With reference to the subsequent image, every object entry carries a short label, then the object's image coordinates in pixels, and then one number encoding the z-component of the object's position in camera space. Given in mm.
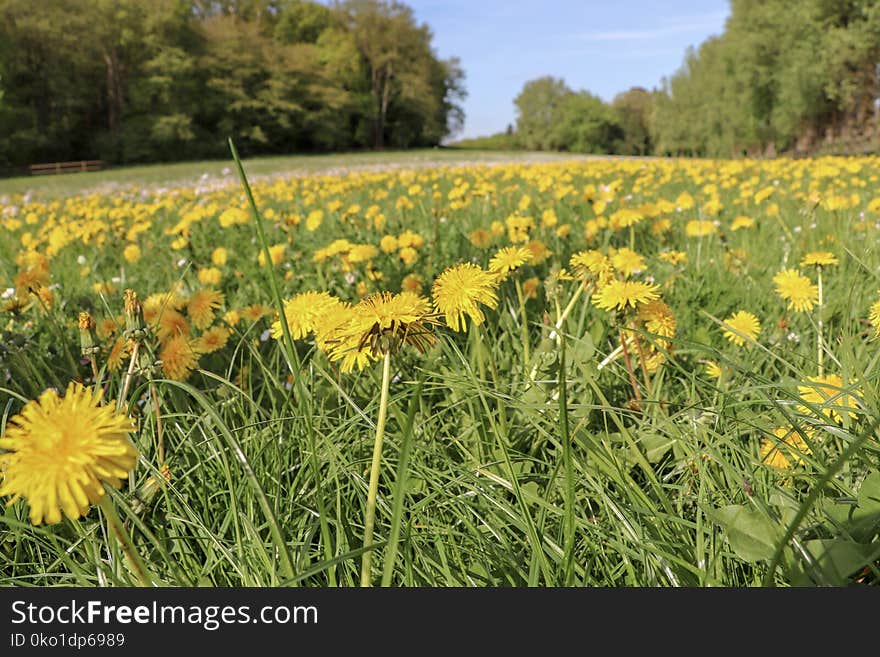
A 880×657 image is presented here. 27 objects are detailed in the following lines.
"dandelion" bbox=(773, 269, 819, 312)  503
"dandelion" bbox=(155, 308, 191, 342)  463
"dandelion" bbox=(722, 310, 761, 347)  476
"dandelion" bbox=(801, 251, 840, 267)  511
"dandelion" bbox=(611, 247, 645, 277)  509
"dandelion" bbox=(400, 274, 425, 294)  591
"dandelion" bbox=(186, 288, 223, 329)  535
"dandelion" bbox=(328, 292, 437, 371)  273
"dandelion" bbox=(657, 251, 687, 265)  655
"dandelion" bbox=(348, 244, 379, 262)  674
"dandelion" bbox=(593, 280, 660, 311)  399
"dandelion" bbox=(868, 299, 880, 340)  373
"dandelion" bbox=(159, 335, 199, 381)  430
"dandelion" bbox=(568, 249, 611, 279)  457
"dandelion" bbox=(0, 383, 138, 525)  214
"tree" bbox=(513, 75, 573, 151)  46394
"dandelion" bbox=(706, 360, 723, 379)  462
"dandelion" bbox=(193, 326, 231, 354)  495
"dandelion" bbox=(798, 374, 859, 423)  362
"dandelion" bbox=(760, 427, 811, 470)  343
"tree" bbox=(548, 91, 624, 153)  44099
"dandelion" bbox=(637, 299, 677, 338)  429
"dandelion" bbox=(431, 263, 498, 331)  312
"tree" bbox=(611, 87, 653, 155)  41039
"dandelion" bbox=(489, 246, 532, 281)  449
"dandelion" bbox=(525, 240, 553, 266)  637
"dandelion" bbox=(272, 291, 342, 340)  370
